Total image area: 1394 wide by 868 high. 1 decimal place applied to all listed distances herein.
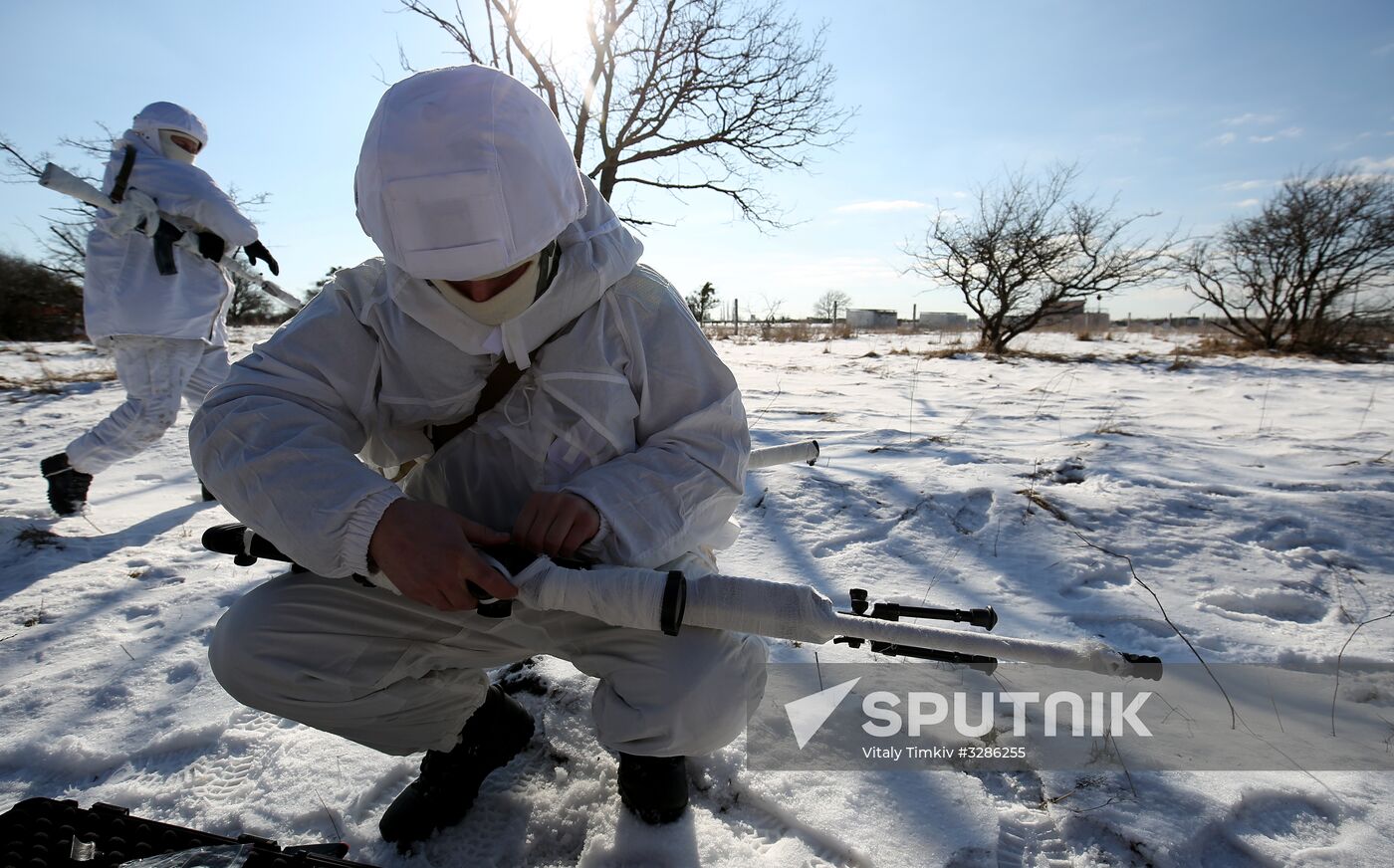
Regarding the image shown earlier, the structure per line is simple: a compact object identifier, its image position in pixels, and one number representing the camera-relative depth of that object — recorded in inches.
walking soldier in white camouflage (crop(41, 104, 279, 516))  127.0
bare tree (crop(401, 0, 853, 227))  409.7
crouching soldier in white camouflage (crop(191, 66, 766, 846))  43.3
